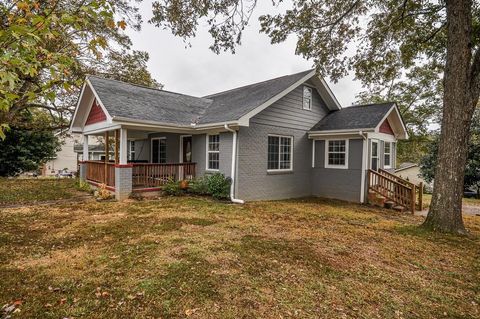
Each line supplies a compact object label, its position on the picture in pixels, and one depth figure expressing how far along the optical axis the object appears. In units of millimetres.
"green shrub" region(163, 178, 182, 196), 10617
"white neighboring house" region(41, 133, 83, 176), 32441
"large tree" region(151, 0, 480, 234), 6344
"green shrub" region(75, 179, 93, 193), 12140
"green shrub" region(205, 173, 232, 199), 9984
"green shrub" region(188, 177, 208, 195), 10508
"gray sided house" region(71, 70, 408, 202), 9930
